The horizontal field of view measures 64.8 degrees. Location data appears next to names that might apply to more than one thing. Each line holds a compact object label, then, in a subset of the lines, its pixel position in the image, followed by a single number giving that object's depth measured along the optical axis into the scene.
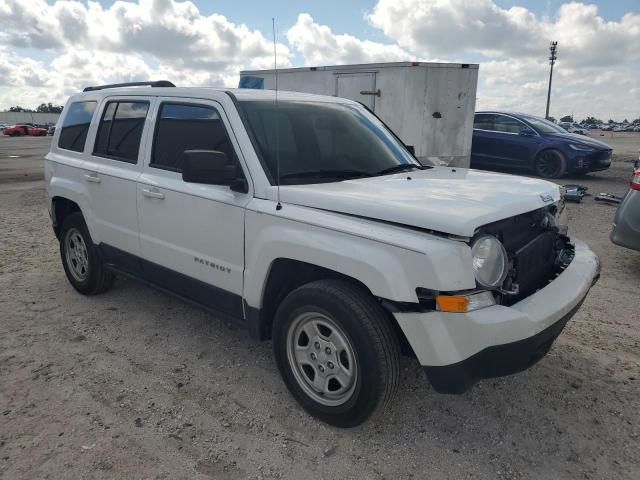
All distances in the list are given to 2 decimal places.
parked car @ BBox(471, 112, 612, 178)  12.53
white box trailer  10.10
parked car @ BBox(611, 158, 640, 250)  5.20
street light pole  62.19
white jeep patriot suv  2.40
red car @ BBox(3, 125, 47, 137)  48.78
